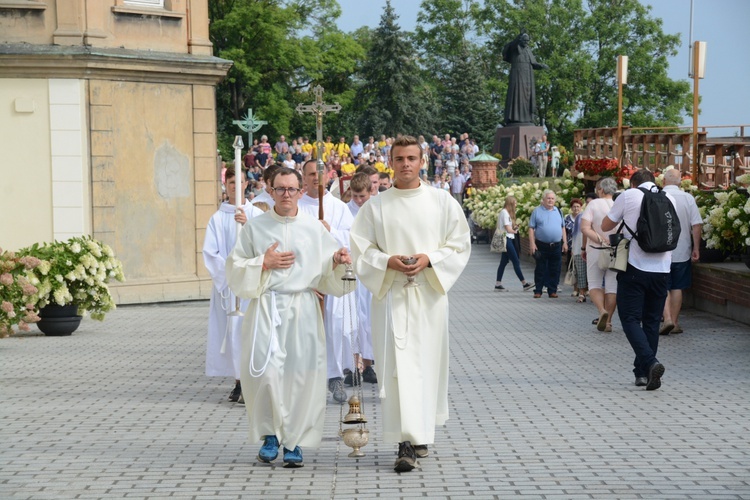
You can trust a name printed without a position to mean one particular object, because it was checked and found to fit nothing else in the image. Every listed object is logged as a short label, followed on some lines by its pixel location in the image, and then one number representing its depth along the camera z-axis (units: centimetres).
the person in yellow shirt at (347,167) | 3622
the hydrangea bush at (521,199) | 2411
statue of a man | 5462
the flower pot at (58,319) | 1582
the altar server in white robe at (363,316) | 1163
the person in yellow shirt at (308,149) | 3943
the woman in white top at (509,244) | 2327
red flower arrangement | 2211
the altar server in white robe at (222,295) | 1094
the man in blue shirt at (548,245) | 2134
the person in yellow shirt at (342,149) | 4078
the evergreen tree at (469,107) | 7319
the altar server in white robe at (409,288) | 794
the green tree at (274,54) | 6172
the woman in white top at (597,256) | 1580
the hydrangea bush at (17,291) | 1348
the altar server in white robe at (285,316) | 801
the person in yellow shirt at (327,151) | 3733
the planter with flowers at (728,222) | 1591
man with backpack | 1124
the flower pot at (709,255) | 1801
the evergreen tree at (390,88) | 7069
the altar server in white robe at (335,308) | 1072
